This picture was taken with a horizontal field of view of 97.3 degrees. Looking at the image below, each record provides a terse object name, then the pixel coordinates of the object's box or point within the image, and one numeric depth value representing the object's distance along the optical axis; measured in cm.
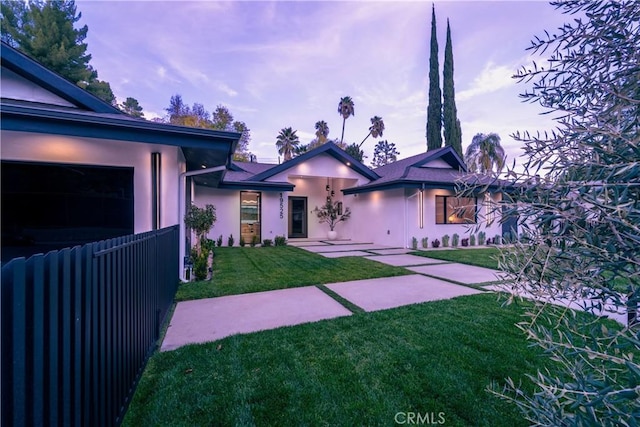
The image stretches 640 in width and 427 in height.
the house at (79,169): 490
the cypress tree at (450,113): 2369
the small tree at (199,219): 734
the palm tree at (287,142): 3002
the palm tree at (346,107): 3259
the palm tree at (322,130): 3453
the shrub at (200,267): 632
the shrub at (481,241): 1307
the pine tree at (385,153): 3953
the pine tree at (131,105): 3331
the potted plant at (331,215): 1542
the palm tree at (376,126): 3428
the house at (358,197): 1210
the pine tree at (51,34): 1952
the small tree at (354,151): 2805
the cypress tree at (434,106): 2422
